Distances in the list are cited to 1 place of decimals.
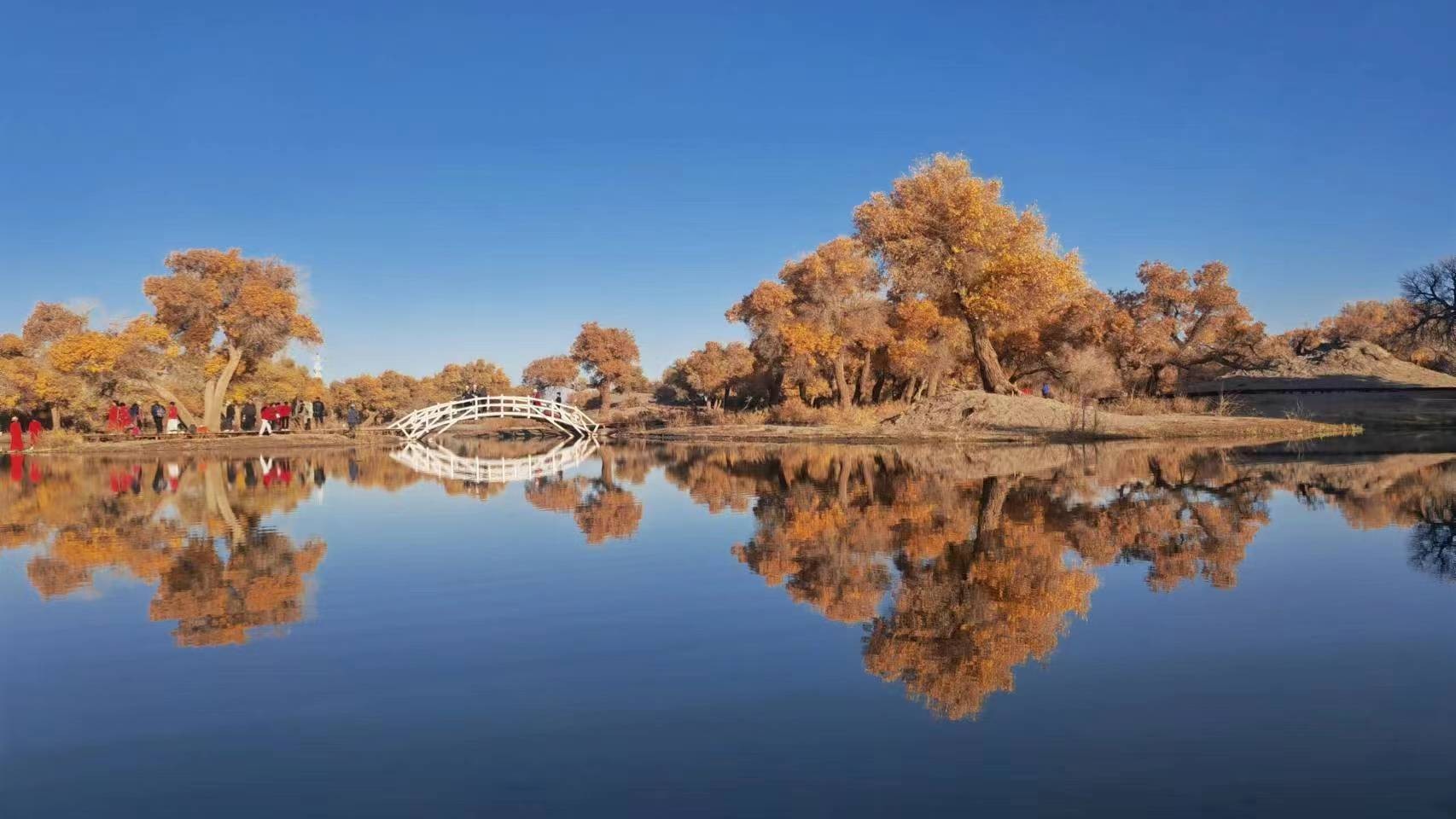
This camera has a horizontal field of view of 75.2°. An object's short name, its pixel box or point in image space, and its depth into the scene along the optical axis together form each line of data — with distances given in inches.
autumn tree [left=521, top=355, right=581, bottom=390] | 3161.9
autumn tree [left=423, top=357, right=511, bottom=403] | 3083.2
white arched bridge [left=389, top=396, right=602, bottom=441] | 1797.5
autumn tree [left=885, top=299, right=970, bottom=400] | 1625.2
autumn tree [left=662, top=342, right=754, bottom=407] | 2215.8
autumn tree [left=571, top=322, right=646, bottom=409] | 2509.8
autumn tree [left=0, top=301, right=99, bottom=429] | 1793.8
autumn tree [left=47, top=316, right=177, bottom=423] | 1603.1
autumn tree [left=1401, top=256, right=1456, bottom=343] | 1851.6
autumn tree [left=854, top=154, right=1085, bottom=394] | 1369.3
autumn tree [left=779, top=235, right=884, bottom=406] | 1637.6
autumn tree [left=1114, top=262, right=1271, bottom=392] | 1936.5
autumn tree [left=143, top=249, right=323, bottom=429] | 1609.3
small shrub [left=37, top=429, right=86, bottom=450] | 1504.7
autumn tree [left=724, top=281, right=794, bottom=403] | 1665.8
